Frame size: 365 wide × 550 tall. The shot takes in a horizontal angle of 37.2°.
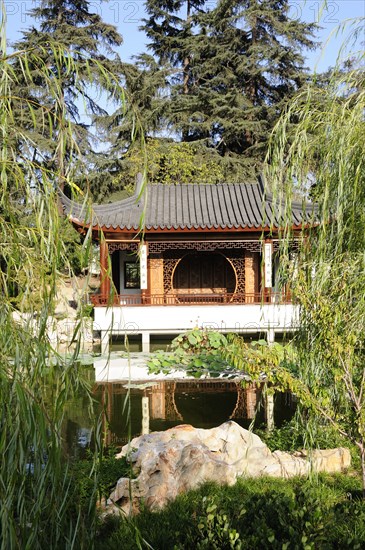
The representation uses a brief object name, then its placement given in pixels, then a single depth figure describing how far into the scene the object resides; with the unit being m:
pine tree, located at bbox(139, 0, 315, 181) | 18.00
